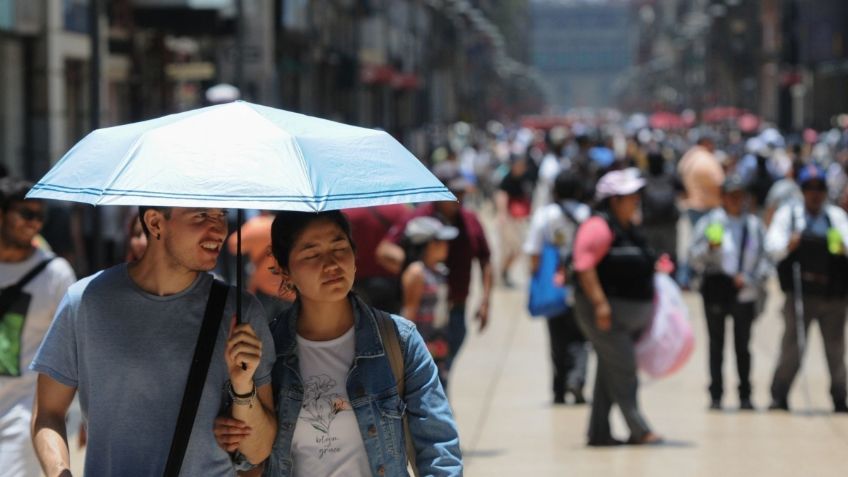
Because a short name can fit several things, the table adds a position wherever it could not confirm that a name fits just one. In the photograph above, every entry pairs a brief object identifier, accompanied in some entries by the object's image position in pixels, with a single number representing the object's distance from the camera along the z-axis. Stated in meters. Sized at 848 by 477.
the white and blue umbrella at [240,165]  8.24
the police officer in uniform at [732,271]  24.70
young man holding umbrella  8.71
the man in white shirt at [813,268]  24.17
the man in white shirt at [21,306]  12.85
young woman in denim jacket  8.90
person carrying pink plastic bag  20.87
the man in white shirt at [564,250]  25.92
